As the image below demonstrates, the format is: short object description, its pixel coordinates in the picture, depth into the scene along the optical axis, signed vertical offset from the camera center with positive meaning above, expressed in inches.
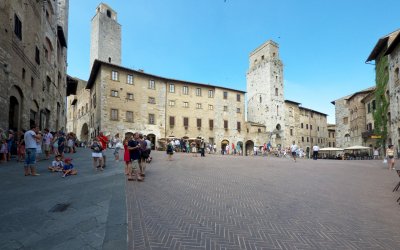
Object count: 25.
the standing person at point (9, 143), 497.1 -1.4
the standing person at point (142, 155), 386.9 -19.0
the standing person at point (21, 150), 505.9 -14.8
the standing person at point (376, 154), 1180.1 -55.6
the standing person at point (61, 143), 572.2 -1.7
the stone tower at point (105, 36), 1966.0 +802.1
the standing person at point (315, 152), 1013.2 -38.1
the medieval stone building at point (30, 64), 539.2 +201.4
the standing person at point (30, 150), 359.9 -10.6
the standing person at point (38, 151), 425.8 -14.2
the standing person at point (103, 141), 458.0 +2.1
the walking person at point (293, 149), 896.4 -23.6
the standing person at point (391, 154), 592.5 -27.2
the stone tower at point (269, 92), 2048.5 +395.4
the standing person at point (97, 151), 434.3 -14.5
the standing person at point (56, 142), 584.4 +0.5
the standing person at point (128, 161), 384.2 -27.5
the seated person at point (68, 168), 384.0 -38.5
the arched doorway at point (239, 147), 1745.8 -34.1
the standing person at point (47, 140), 561.9 +4.8
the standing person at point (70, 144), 766.9 -5.1
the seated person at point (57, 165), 412.6 -35.7
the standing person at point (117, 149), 599.1 -15.4
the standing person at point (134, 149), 376.5 -9.6
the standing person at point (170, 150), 676.1 -19.9
